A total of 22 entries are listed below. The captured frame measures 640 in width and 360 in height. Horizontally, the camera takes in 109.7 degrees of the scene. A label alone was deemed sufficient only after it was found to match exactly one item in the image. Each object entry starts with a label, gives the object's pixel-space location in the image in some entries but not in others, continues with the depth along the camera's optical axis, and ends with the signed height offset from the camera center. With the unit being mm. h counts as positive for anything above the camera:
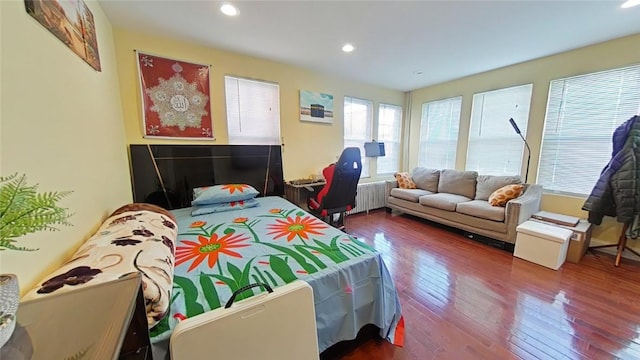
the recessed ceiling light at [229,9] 1950 +1220
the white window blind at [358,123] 4191 +486
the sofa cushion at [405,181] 4332 -623
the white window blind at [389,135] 4688 +285
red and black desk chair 2627 -489
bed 921 -706
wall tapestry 2502 +573
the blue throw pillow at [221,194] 2561 -537
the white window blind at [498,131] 3389 +297
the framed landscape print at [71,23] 1110 +717
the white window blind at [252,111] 2996 +509
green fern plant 495 -152
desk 3352 -653
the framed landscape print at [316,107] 3580 +679
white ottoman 2350 -1017
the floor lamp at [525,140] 3196 +126
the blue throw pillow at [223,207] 2447 -671
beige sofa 2816 -783
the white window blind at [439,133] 4195 +309
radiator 4242 -927
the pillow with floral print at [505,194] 3001 -605
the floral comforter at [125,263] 838 -495
